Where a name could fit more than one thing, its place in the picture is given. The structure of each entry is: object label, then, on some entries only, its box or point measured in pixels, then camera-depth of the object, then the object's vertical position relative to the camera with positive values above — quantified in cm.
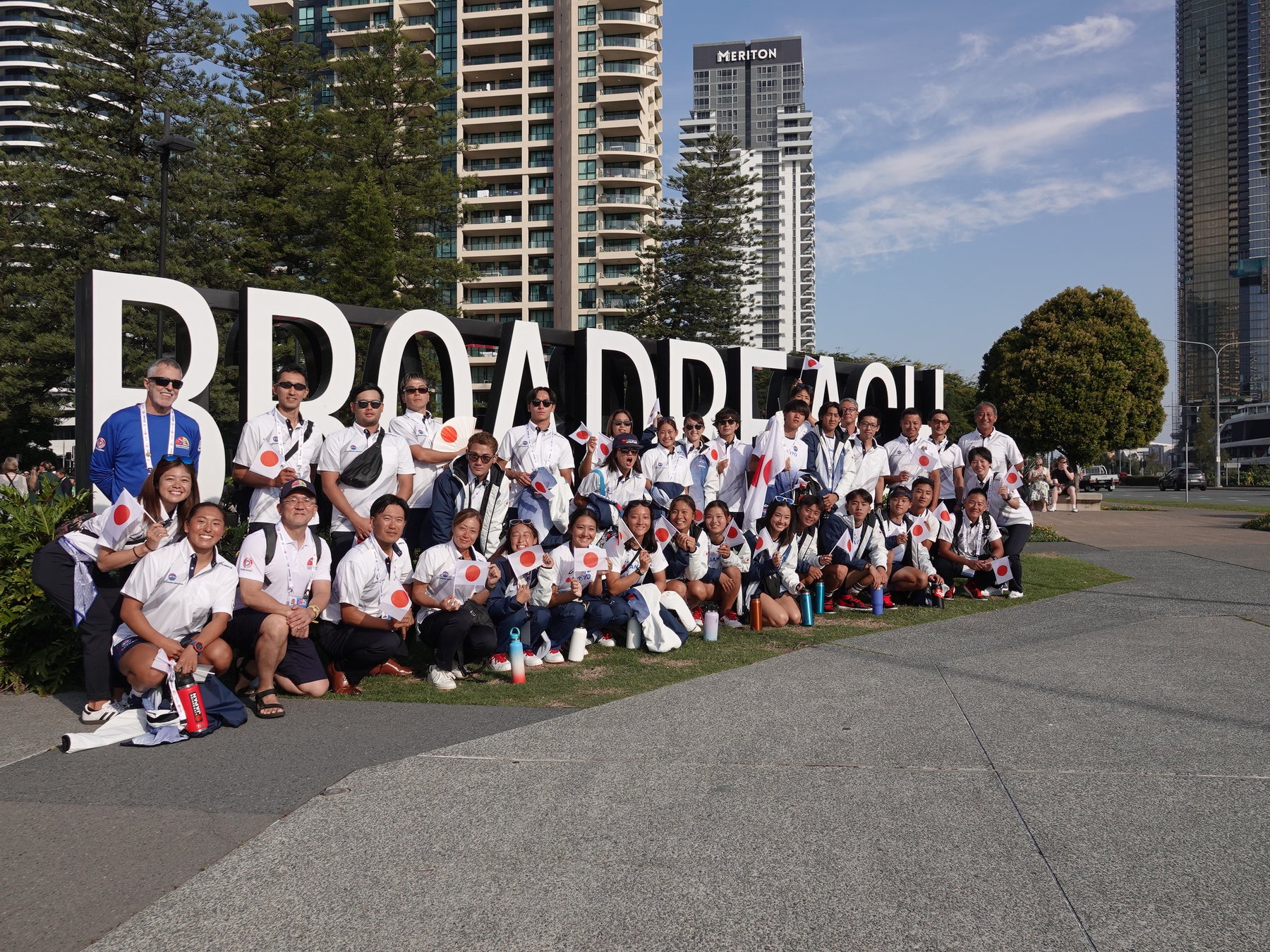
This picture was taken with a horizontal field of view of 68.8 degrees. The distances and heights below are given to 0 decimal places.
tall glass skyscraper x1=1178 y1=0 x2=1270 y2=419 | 15425 +4679
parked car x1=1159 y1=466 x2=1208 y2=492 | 5228 -134
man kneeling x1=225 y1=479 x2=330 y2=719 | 537 -85
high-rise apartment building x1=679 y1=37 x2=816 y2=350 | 12900 +4834
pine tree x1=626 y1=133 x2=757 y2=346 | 4075 +886
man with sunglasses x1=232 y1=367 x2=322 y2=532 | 636 +11
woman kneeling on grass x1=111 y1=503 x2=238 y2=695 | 492 -79
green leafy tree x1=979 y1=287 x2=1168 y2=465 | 3100 +267
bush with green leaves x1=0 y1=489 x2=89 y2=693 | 570 -102
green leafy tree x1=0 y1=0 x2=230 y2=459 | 2895 +871
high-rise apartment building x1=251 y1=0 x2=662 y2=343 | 6450 +2267
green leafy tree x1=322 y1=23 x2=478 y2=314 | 3397 +1174
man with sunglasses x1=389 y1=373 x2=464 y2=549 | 742 +5
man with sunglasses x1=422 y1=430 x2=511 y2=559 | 679 -26
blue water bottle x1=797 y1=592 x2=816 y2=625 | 814 -130
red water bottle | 477 -129
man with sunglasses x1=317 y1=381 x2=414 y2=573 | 659 -5
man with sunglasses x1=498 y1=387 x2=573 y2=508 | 762 +9
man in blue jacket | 577 +13
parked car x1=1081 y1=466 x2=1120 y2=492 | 4594 -116
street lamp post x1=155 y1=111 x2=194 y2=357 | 1609 +552
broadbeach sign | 729 +105
